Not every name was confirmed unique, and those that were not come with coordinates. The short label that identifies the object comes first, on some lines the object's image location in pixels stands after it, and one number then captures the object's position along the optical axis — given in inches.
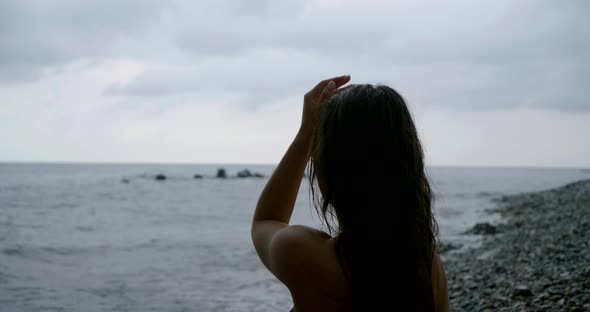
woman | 61.2
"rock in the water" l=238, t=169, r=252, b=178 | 3554.6
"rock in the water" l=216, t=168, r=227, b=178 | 3452.3
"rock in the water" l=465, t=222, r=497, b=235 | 697.0
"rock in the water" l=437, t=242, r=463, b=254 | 564.7
